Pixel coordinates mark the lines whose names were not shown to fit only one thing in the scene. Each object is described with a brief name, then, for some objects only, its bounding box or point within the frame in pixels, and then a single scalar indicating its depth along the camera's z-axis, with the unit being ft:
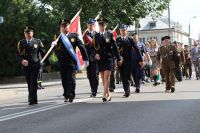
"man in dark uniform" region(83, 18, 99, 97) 49.53
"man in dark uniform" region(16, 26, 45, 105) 43.75
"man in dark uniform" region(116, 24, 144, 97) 48.32
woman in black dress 44.21
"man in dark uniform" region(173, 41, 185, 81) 78.64
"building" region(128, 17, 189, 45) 426.80
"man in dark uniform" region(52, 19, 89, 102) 43.24
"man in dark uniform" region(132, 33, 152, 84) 60.76
